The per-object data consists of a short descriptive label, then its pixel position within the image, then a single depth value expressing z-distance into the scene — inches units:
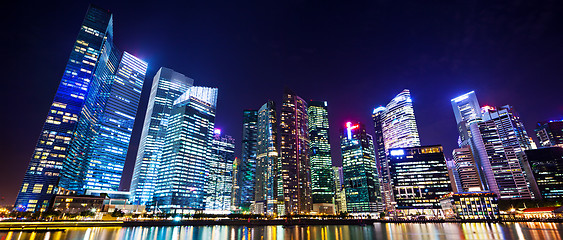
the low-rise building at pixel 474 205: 6304.1
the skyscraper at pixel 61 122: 6122.1
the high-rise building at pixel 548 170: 7263.8
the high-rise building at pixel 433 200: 7696.9
